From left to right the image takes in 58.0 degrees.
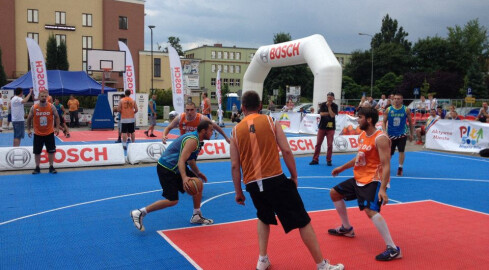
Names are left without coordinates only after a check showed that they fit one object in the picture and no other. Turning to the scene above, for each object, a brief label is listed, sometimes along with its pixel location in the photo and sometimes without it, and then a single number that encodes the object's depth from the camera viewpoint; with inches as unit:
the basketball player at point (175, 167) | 233.0
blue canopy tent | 1088.8
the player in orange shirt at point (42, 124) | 414.9
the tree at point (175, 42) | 4388.3
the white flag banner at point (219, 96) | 1150.0
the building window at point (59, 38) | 2248.3
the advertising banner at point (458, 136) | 629.0
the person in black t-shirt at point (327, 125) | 497.4
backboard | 1037.2
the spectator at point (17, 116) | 519.2
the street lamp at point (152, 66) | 2327.8
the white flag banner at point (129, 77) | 982.4
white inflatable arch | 866.8
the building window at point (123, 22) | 2359.7
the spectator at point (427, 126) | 708.4
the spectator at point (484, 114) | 699.7
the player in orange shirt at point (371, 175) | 197.0
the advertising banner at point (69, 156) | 444.1
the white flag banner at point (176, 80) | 933.2
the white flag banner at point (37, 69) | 816.9
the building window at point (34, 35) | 2182.6
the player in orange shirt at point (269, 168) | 171.8
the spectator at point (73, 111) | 1056.2
